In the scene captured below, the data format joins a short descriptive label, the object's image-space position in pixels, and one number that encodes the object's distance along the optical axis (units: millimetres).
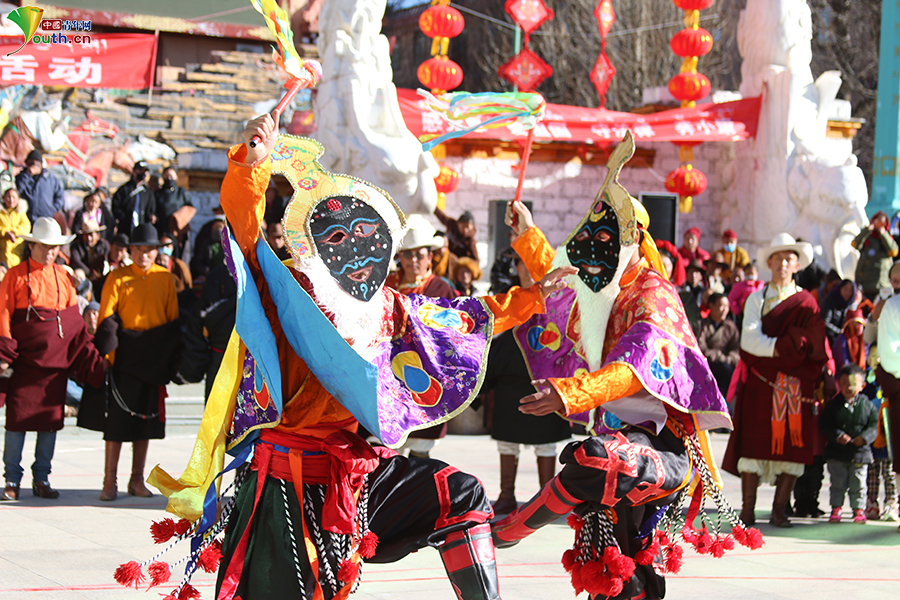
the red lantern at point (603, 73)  15070
